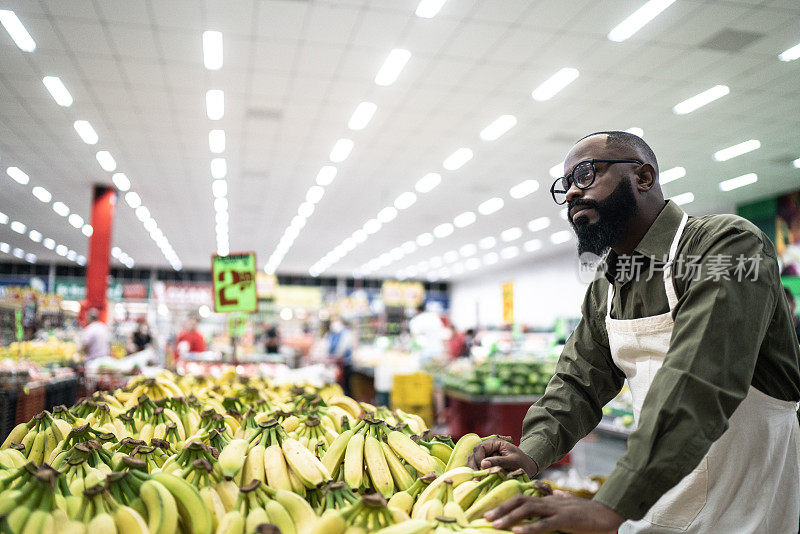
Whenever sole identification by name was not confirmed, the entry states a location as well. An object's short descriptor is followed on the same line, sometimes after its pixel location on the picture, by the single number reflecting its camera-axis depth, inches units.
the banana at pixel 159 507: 42.0
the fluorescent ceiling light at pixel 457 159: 381.7
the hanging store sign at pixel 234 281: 230.7
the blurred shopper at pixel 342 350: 434.9
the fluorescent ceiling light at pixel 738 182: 417.4
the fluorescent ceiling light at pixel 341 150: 364.2
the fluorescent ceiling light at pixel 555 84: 263.1
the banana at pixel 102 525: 40.1
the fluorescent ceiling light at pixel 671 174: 403.5
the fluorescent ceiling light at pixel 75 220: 570.3
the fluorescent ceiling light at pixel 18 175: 342.9
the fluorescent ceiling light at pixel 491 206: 515.5
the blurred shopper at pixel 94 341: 334.0
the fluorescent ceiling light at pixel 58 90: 277.1
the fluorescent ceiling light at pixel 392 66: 248.1
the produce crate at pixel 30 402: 216.8
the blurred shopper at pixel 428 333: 431.8
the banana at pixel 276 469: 52.7
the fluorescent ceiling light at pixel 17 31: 223.5
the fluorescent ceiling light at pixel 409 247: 745.6
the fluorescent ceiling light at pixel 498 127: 321.6
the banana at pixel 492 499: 46.1
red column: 434.4
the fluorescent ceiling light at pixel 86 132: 335.6
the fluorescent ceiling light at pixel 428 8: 208.6
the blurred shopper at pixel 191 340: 408.2
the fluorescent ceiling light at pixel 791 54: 239.1
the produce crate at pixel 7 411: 197.9
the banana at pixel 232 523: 41.8
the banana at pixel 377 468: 55.0
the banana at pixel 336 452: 58.9
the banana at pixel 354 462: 55.0
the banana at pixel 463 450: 60.3
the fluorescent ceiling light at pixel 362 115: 307.4
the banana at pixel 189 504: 43.6
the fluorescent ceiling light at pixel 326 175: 422.6
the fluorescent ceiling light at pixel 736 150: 348.2
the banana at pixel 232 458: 52.8
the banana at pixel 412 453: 58.7
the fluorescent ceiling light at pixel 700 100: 276.1
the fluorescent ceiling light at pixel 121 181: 441.3
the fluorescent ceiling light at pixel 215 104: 291.7
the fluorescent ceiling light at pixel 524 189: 455.2
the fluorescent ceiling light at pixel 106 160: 388.8
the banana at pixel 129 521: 40.8
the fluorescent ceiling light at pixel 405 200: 497.7
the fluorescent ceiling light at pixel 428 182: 439.5
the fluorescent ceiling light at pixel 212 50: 234.8
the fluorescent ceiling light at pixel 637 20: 208.8
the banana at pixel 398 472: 57.1
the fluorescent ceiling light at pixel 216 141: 351.9
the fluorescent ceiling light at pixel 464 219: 576.1
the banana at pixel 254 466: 54.9
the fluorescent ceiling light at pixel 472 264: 907.4
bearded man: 44.4
